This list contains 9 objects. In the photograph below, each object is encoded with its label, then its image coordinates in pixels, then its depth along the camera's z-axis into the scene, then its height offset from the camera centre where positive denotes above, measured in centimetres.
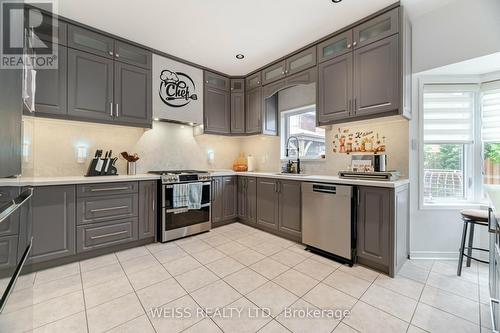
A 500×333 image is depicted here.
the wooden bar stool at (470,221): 198 -50
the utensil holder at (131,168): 303 -3
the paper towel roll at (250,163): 421 +6
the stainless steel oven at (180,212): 290 -66
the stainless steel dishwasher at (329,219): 227 -61
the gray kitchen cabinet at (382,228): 205 -62
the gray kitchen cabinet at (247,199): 350 -56
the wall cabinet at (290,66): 295 +151
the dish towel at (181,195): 298 -42
